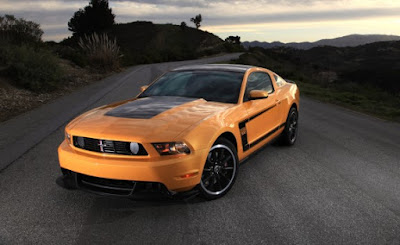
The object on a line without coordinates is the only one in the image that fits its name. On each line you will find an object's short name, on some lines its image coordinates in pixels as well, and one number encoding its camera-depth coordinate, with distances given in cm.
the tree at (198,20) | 9494
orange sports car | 376
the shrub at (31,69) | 1361
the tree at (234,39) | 8162
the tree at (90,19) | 7038
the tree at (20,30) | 1939
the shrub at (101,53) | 2347
